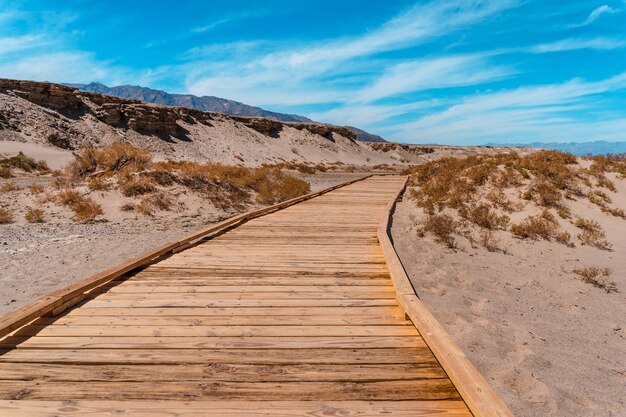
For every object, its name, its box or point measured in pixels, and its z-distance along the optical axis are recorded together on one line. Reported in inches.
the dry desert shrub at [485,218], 398.0
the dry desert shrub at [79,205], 447.5
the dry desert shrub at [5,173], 823.7
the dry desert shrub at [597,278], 250.5
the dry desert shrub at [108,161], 603.7
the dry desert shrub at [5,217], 419.4
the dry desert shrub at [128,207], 480.7
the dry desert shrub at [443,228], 342.8
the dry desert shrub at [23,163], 984.0
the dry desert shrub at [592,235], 347.9
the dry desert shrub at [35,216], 430.9
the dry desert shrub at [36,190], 522.9
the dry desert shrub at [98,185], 519.5
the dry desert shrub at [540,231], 359.9
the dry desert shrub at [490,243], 334.3
